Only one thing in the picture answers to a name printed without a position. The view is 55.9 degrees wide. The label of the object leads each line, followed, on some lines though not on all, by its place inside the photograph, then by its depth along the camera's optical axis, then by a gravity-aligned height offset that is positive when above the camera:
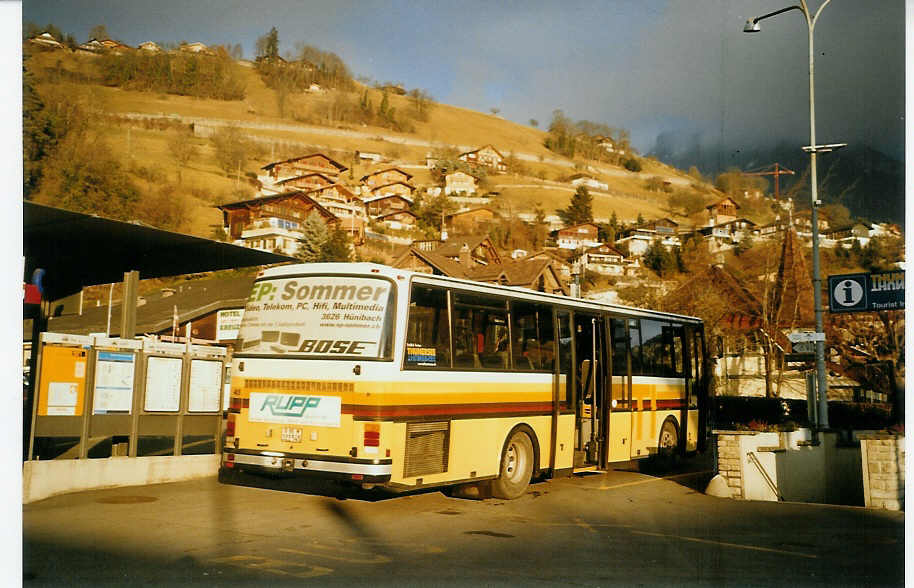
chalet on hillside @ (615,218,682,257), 75.75 +13.93
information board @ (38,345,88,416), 10.93 -0.04
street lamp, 16.19 +3.61
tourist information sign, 13.34 +1.59
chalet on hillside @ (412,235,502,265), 67.69 +11.12
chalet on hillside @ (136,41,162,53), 73.16 +28.95
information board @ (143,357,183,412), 12.44 -0.06
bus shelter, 11.07 +0.19
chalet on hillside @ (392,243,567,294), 55.12 +7.84
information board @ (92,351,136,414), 11.62 -0.03
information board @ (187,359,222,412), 13.16 -0.07
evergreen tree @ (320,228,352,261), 59.47 +9.77
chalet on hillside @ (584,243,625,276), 72.19 +11.15
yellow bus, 10.09 +0.04
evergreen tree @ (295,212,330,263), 59.09 +10.22
